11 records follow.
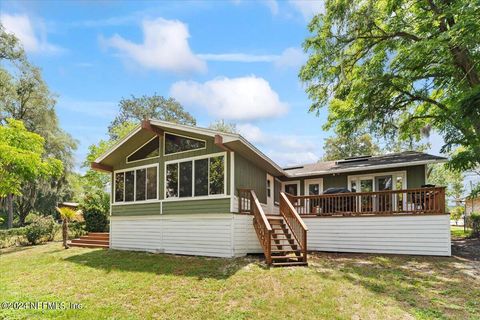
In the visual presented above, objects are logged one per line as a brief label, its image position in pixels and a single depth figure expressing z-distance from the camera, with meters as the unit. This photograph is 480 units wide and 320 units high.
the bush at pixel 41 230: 16.14
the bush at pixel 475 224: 15.79
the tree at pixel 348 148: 31.75
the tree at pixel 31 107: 23.88
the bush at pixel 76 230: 17.86
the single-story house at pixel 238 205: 10.19
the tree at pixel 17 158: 14.47
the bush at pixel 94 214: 17.80
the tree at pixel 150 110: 36.22
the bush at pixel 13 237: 16.05
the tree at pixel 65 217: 13.54
